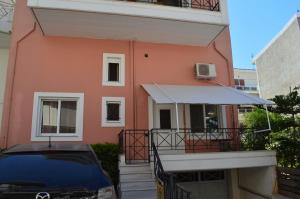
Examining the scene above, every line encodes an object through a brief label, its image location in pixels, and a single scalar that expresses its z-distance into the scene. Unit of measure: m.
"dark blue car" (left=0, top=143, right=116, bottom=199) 4.75
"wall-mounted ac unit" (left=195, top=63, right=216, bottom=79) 14.83
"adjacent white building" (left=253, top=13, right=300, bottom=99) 26.06
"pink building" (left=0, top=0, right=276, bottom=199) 12.52
